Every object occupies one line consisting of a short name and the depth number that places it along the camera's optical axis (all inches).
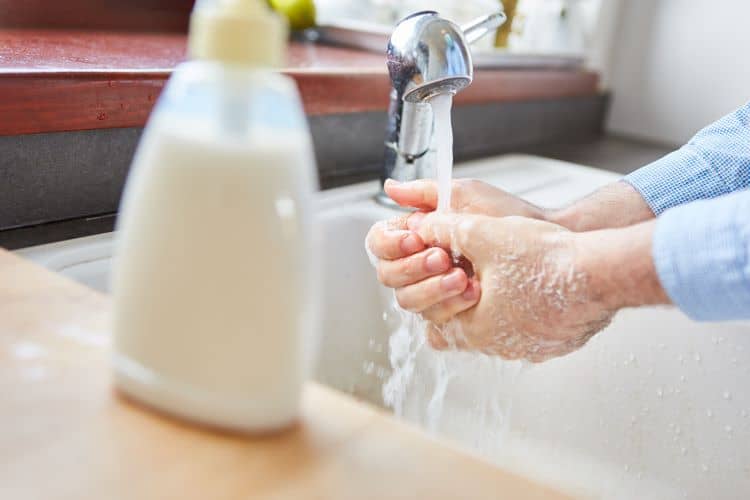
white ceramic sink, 29.1
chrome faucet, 27.9
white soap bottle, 11.9
